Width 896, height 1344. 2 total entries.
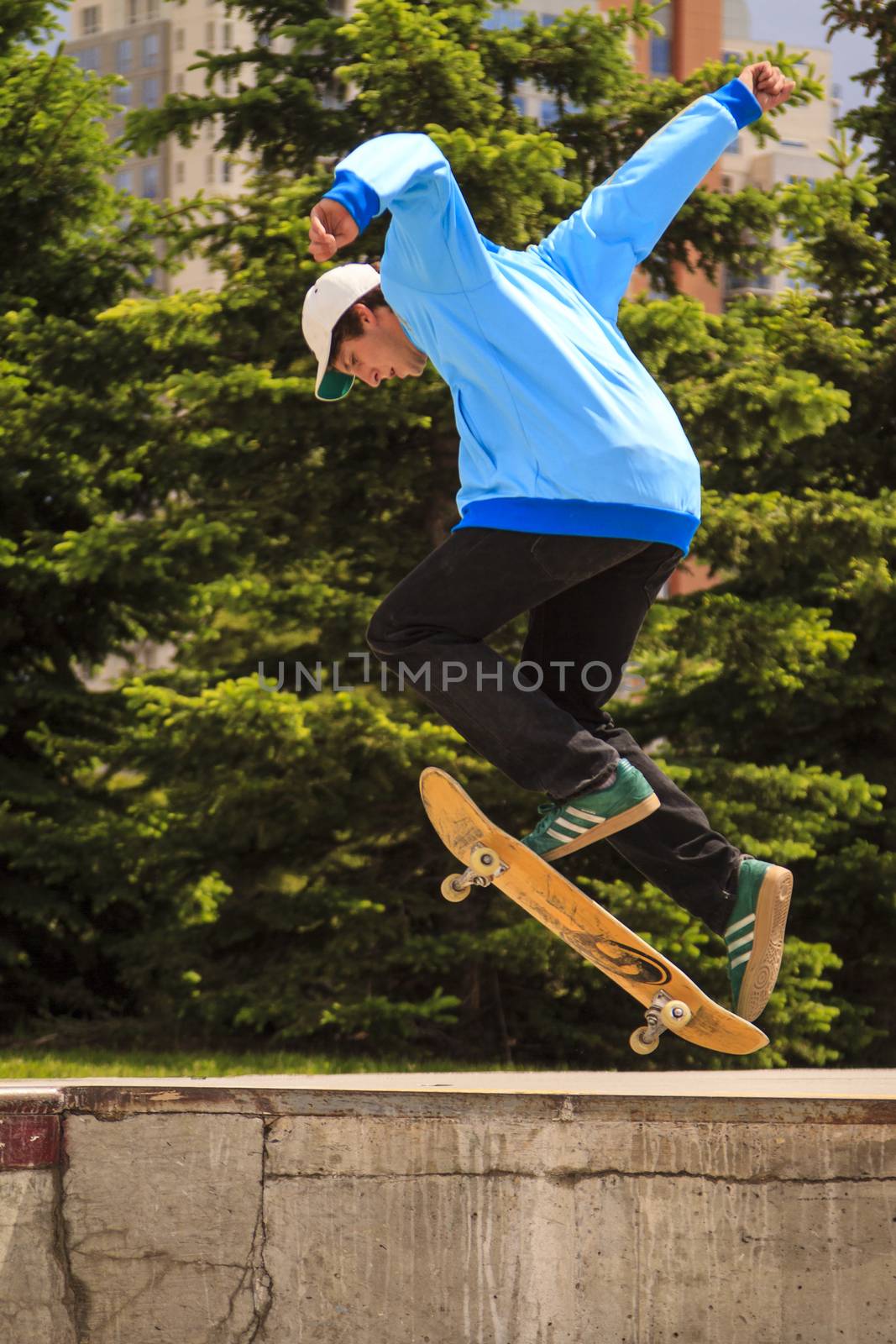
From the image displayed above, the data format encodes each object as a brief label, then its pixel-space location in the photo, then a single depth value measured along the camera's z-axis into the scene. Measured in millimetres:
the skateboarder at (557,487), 6359
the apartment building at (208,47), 103250
